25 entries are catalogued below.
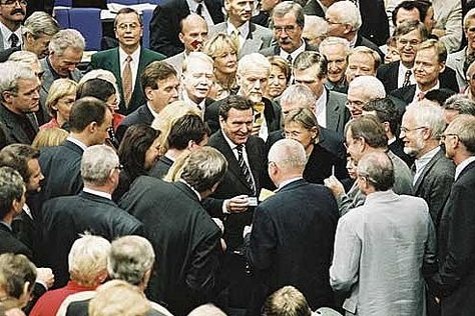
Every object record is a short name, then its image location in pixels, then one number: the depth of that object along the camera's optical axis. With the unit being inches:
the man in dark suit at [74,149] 554.6
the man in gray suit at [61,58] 698.8
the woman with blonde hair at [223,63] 699.4
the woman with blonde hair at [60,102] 623.2
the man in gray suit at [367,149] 562.9
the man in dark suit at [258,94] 662.5
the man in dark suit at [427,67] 706.2
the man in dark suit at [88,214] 499.5
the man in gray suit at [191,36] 769.6
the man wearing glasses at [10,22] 796.6
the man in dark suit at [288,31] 753.0
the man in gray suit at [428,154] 562.9
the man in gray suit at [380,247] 520.4
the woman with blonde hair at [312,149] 599.8
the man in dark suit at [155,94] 643.5
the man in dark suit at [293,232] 528.7
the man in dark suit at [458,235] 533.0
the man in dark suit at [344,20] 797.9
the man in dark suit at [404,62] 756.6
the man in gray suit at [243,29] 799.7
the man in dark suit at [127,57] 756.6
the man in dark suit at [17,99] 621.0
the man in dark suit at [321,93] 680.4
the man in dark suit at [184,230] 517.0
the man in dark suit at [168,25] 839.7
